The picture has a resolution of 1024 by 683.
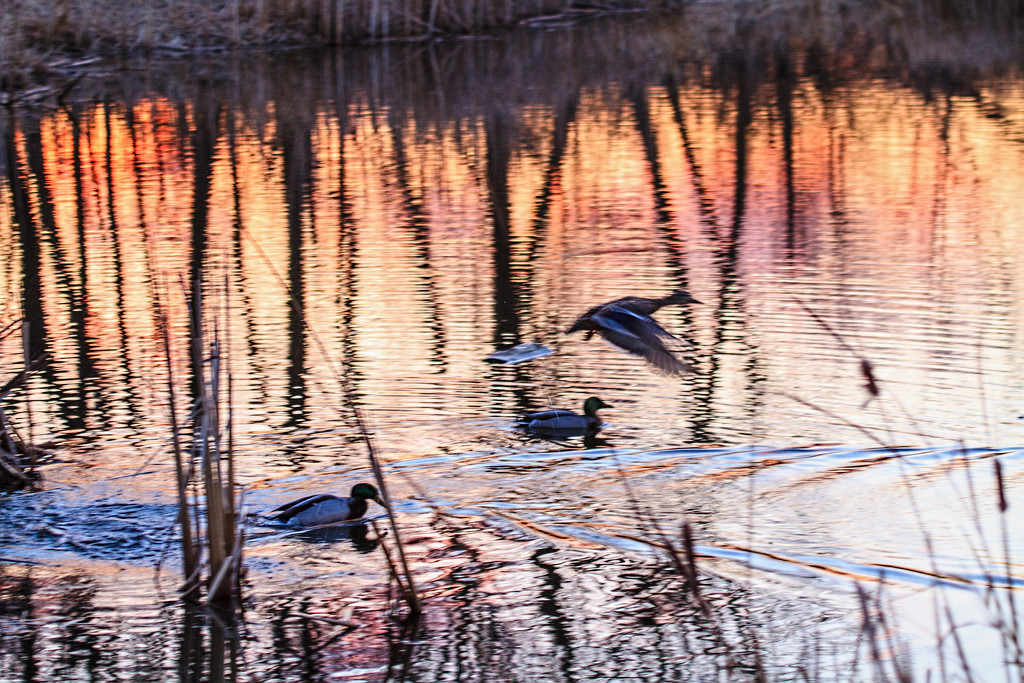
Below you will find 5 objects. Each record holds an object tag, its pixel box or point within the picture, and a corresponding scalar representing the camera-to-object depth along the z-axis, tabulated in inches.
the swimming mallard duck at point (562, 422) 448.8
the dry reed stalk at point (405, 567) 289.7
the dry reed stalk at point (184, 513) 313.4
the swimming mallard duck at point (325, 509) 378.6
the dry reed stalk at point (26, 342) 405.3
